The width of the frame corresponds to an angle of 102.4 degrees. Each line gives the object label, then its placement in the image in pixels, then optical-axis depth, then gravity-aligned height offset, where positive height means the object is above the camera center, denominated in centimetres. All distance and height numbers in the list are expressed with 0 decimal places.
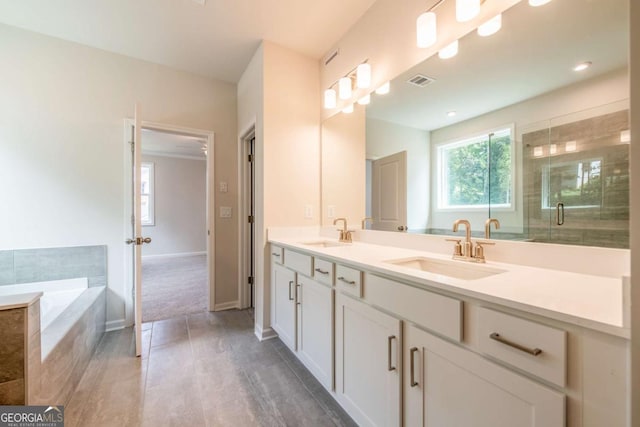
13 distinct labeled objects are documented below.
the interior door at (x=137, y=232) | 193 -15
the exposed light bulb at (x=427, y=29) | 141 +102
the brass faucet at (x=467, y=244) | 128 -15
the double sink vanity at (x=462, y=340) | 60 -40
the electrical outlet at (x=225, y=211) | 298 +2
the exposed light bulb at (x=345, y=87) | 210 +104
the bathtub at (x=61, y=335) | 115 -73
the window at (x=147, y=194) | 571 +43
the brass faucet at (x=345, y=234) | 214 -17
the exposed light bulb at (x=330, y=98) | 227 +102
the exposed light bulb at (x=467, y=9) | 124 +100
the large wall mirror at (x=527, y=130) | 93 +39
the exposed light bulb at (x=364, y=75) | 193 +104
